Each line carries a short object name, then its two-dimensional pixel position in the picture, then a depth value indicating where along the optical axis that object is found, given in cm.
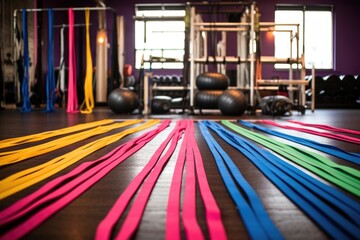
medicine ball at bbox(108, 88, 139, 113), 584
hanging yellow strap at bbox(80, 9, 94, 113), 593
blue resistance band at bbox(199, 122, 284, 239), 76
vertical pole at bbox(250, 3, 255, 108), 598
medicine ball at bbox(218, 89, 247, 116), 551
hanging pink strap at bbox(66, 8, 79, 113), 595
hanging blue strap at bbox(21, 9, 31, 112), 625
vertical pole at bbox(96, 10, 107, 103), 933
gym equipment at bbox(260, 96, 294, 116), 573
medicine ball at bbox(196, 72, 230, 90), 595
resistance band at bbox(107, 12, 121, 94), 661
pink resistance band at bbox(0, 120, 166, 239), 81
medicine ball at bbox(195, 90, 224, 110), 592
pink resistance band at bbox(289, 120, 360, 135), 306
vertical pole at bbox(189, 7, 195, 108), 584
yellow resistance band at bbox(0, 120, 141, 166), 171
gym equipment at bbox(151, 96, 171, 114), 624
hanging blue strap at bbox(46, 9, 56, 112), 616
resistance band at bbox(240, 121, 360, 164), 171
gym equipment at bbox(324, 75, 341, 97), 1064
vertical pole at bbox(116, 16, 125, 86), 1007
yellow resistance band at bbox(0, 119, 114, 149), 229
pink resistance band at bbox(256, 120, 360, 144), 243
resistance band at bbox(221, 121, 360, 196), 120
